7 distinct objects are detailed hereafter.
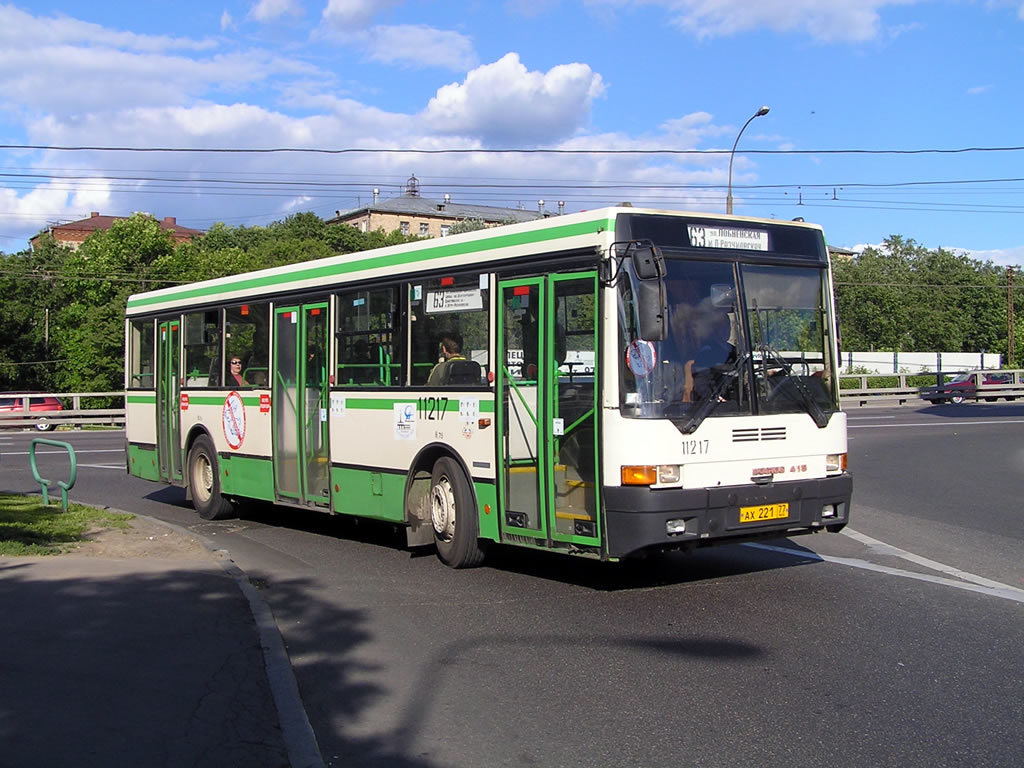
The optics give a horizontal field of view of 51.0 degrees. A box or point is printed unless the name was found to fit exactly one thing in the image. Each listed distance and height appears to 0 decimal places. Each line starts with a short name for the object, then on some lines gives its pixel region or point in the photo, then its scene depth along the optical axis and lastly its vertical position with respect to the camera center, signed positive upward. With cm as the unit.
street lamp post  3178 +680
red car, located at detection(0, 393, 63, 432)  4016 -64
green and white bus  821 -9
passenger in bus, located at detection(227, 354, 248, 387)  1404 +15
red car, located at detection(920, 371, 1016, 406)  5009 -105
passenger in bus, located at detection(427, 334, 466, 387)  1012 +22
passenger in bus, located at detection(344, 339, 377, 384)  1149 +17
